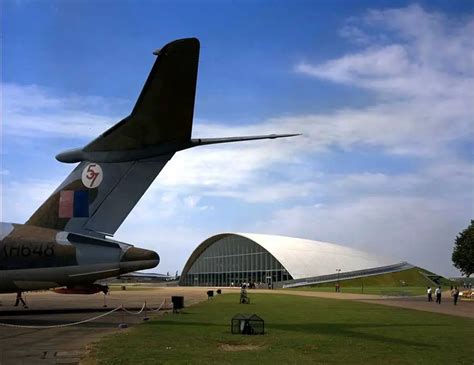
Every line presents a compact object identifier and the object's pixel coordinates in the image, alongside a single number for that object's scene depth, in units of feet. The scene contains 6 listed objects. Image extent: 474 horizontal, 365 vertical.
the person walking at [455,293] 131.58
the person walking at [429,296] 150.30
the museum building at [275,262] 345.10
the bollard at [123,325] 65.50
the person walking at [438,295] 133.66
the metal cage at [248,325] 55.47
